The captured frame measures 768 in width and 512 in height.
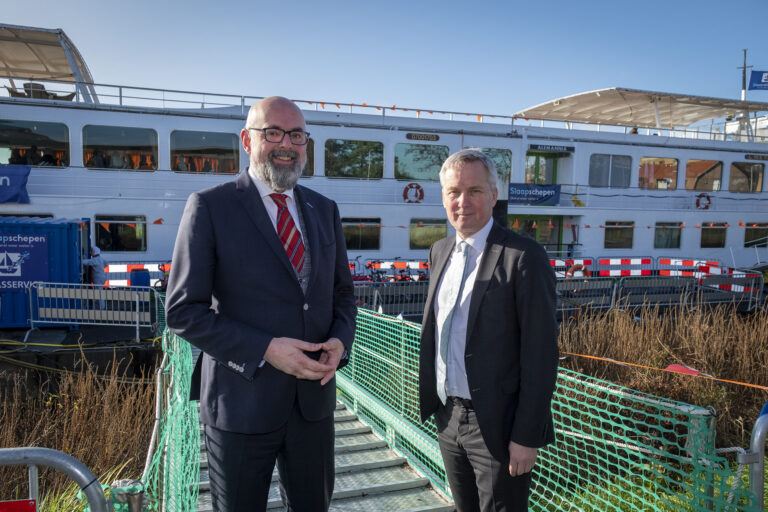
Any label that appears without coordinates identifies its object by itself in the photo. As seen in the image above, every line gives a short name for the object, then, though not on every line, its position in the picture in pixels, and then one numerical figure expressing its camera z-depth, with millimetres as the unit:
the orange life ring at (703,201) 18672
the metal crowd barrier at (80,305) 9164
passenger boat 12516
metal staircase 3834
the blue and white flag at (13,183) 11656
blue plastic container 9633
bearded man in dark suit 1988
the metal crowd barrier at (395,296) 10320
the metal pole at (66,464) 1549
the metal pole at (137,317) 8758
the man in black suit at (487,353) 2156
